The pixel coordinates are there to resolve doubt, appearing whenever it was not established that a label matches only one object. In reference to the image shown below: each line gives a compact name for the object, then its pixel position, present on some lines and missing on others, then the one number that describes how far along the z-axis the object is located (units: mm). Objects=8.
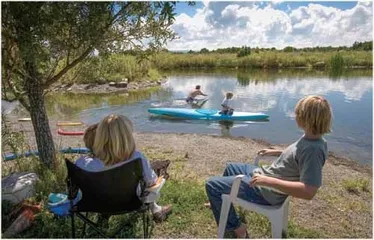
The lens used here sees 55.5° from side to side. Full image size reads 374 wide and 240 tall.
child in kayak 12469
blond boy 2678
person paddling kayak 16058
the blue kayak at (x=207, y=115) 12336
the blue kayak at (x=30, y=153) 4860
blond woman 2742
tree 3375
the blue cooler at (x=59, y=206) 3404
